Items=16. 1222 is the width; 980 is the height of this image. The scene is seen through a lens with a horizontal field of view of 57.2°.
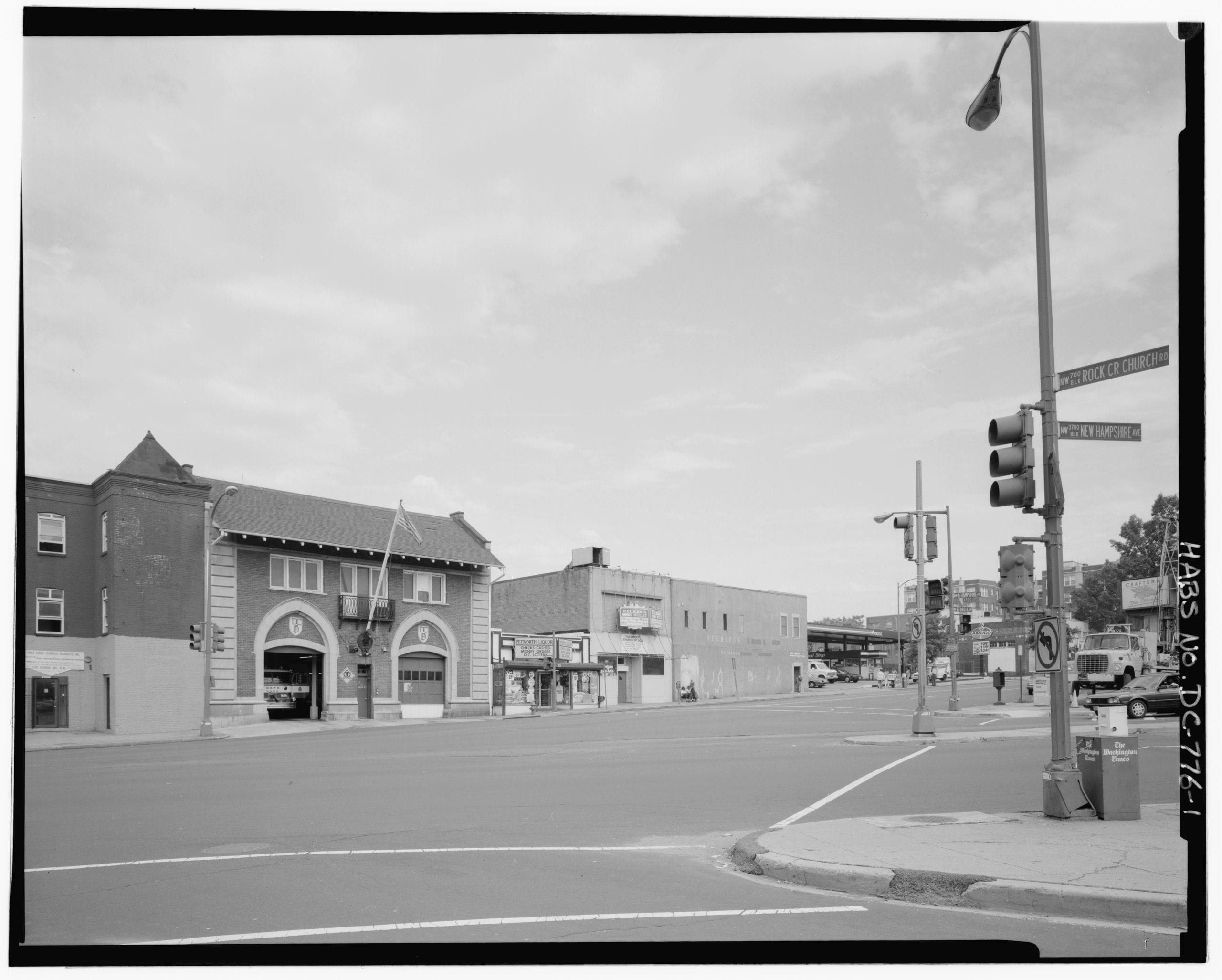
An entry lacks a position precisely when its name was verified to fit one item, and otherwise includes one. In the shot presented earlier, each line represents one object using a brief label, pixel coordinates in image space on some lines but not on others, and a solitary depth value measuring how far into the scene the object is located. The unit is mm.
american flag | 49062
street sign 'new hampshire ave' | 11414
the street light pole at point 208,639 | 35969
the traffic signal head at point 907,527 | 29031
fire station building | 40938
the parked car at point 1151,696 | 33656
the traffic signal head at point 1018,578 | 11797
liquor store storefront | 56688
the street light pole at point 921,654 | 26953
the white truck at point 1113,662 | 47469
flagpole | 47312
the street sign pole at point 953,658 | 39500
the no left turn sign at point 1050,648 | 11508
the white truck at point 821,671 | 97188
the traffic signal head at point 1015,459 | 11539
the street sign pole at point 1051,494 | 11500
